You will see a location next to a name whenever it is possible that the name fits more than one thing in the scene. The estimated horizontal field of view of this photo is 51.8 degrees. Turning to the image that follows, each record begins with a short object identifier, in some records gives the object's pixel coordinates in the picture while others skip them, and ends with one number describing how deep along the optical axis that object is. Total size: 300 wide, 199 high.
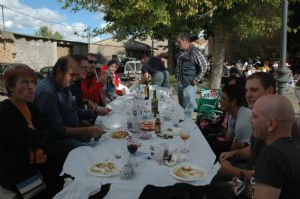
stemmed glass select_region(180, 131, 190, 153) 2.97
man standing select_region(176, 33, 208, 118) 6.44
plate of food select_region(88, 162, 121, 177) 2.40
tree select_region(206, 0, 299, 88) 10.05
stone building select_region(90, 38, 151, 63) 41.19
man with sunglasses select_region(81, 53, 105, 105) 6.07
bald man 1.66
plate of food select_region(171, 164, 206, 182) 2.37
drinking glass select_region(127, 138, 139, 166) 2.72
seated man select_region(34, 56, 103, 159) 3.40
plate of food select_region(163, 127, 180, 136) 3.52
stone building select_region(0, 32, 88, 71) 22.70
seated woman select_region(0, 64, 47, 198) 2.69
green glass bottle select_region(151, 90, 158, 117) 4.61
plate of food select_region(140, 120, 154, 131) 3.70
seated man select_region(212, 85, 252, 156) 3.44
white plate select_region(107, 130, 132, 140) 3.39
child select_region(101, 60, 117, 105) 6.74
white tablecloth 2.28
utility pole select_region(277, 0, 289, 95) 5.74
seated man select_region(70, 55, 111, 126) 4.45
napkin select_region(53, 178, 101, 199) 2.24
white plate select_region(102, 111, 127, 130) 3.83
